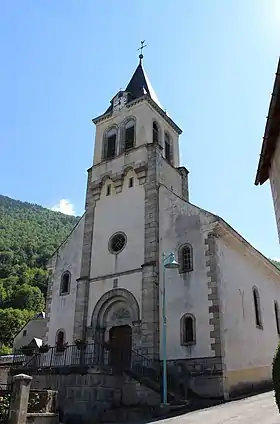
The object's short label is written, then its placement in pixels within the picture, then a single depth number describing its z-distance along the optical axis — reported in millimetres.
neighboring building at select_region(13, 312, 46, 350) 52400
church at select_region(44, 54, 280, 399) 18516
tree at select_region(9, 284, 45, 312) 92500
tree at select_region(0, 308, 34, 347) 74812
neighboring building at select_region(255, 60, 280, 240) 8281
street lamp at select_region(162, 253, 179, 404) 14750
